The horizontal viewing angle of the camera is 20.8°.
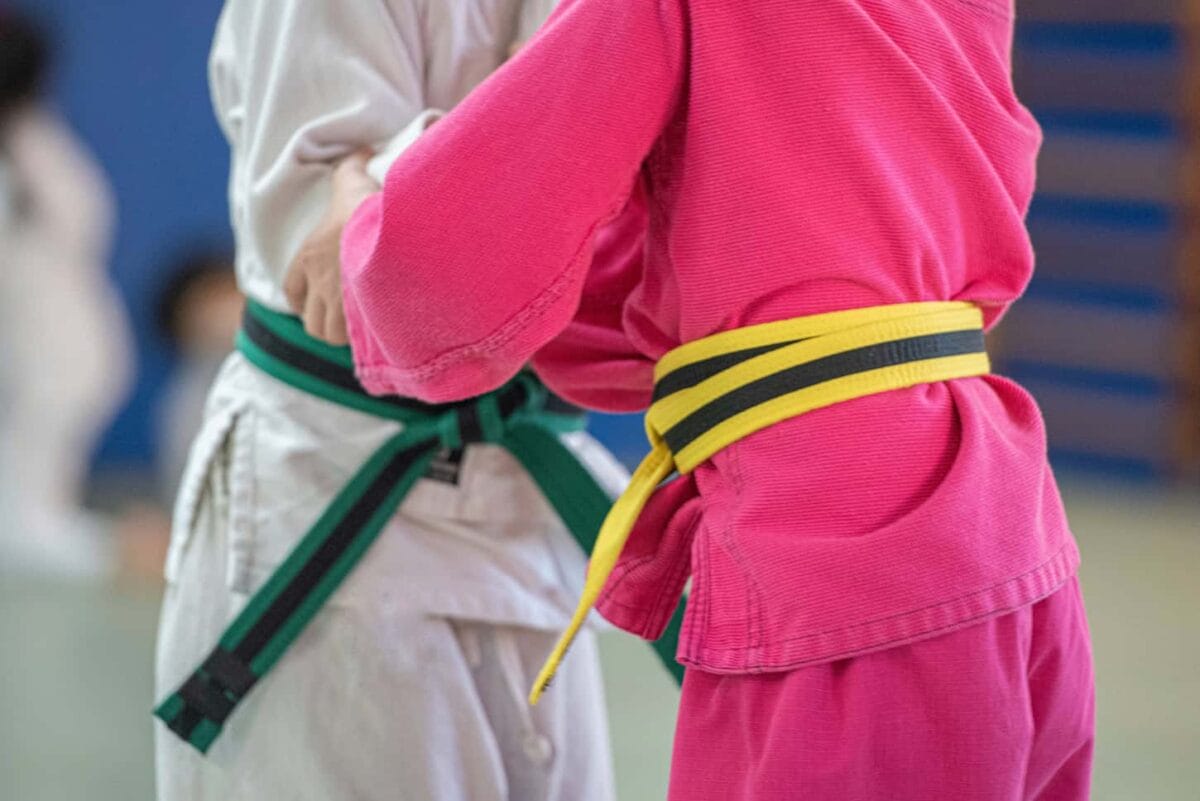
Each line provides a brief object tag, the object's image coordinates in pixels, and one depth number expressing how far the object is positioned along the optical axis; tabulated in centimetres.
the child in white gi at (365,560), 276
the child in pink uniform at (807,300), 243
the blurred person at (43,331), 816
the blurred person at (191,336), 808
